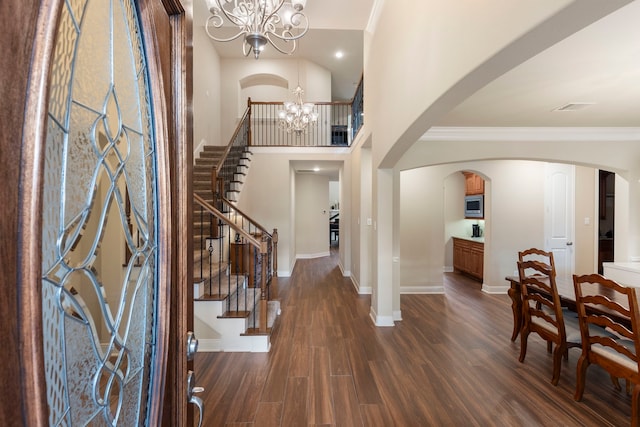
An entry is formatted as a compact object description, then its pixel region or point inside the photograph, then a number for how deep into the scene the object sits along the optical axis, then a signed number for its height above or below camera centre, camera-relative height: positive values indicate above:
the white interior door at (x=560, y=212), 5.22 -0.10
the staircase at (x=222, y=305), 2.99 -1.11
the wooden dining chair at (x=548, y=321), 2.39 -1.06
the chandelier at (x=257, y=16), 2.33 +1.77
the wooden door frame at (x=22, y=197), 0.31 +0.02
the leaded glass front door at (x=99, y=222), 0.41 -0.02
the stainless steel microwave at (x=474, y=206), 6.10 +0.03
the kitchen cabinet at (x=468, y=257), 5.74 -1.08
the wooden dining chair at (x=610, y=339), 1.78 -0.96
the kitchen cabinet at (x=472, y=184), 6.13 +0.52
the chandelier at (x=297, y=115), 5.46 +1.87
